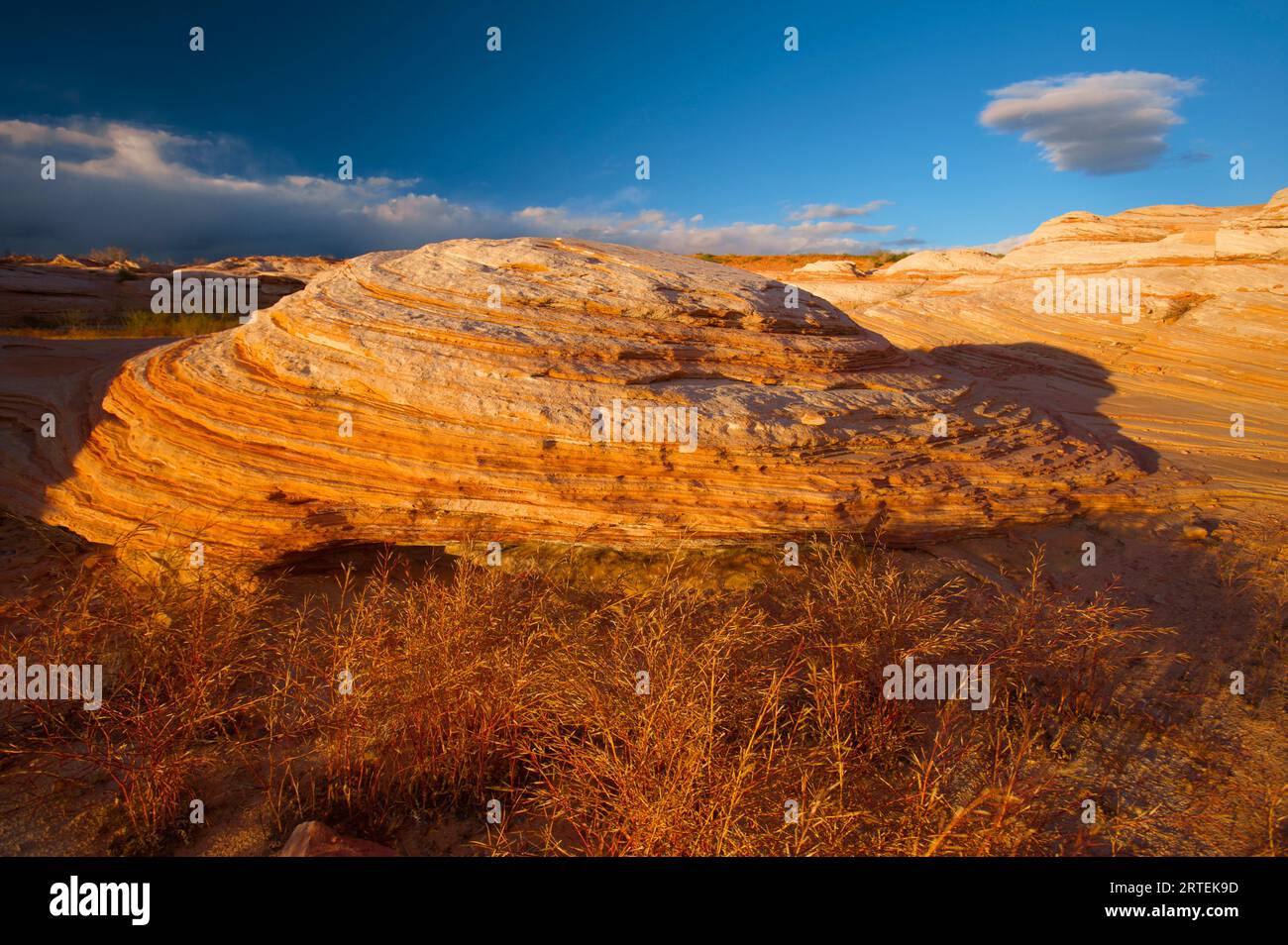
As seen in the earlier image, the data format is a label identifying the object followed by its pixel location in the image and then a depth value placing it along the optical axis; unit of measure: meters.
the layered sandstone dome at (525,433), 4.78
